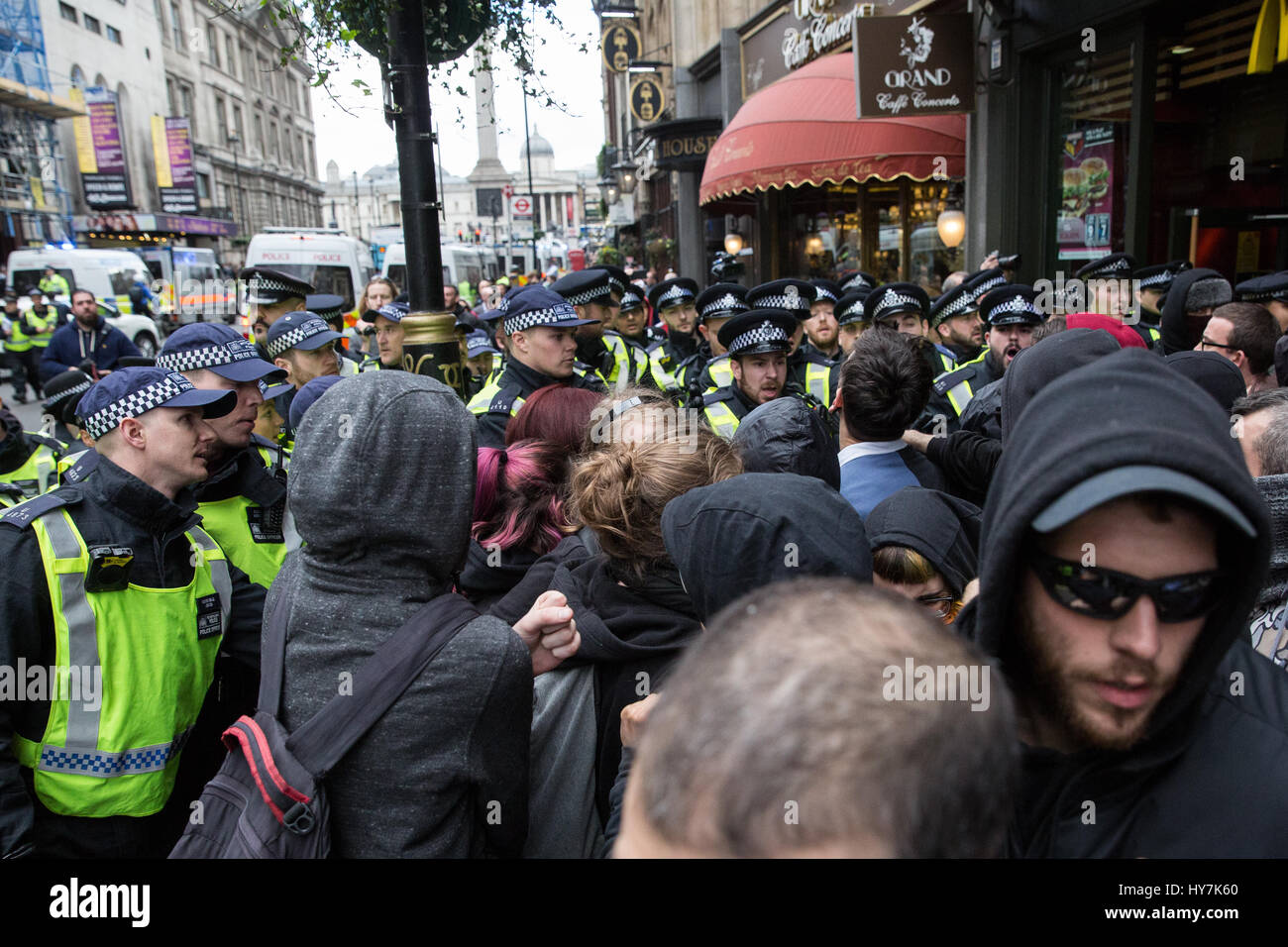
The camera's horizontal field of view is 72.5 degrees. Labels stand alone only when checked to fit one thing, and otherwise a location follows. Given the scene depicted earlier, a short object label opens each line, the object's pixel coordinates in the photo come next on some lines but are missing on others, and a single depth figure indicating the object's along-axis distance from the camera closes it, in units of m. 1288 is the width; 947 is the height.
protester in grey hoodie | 1.62
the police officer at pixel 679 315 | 8.71
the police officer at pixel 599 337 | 6.23
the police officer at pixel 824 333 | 7.18
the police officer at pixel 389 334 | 6.70
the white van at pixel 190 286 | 28.84
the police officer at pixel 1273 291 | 5.09
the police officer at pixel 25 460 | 4.34
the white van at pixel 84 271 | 22.27
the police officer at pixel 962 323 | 6.07
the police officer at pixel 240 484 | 3.10
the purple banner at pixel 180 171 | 44.72
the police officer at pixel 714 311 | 6.09
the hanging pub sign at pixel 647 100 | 21.72
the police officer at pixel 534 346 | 4.59
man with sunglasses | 1.07
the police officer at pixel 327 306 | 6.89
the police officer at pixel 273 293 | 6.18
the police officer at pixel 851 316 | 6.98
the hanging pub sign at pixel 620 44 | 23.73
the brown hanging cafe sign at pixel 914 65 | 8.28
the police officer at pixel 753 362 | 4.62
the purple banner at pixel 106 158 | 39.91
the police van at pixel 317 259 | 17.38
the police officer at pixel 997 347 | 4.94
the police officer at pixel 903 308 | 6.38
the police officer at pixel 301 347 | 5.00
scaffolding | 34.25
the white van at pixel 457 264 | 21.09
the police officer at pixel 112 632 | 2.14
